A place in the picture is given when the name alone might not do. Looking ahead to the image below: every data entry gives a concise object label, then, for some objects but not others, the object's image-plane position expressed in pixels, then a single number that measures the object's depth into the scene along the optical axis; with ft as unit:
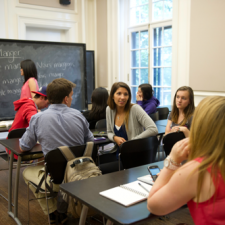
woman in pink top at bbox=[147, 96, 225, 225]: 3.19
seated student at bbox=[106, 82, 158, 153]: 9.08
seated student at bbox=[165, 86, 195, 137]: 9.69
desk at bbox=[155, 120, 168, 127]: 11.50
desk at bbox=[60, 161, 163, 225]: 3.71
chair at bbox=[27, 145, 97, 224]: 6.57
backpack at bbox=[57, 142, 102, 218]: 6.31
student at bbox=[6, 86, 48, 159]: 9.39
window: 17.99
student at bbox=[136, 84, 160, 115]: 13.26
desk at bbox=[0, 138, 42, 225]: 7.56
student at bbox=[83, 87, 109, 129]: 11.72
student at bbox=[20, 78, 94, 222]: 7.13
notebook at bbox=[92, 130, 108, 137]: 9.70
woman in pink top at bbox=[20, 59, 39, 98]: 12.84
